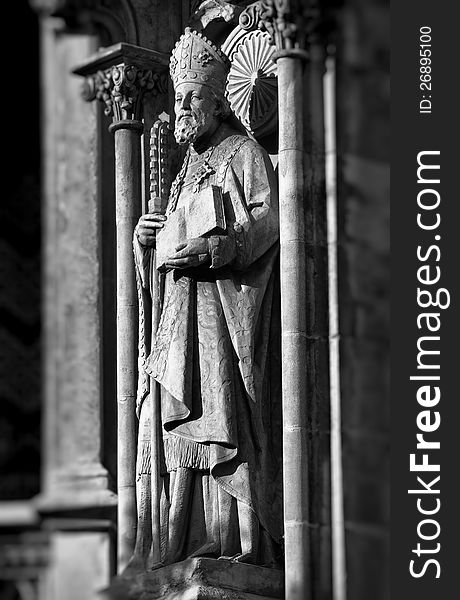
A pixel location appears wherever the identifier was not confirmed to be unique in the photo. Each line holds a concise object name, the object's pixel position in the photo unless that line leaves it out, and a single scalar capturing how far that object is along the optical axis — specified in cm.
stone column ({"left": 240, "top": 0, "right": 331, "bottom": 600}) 1866
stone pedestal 1894
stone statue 1930
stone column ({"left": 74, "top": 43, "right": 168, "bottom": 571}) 2034
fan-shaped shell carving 2003
